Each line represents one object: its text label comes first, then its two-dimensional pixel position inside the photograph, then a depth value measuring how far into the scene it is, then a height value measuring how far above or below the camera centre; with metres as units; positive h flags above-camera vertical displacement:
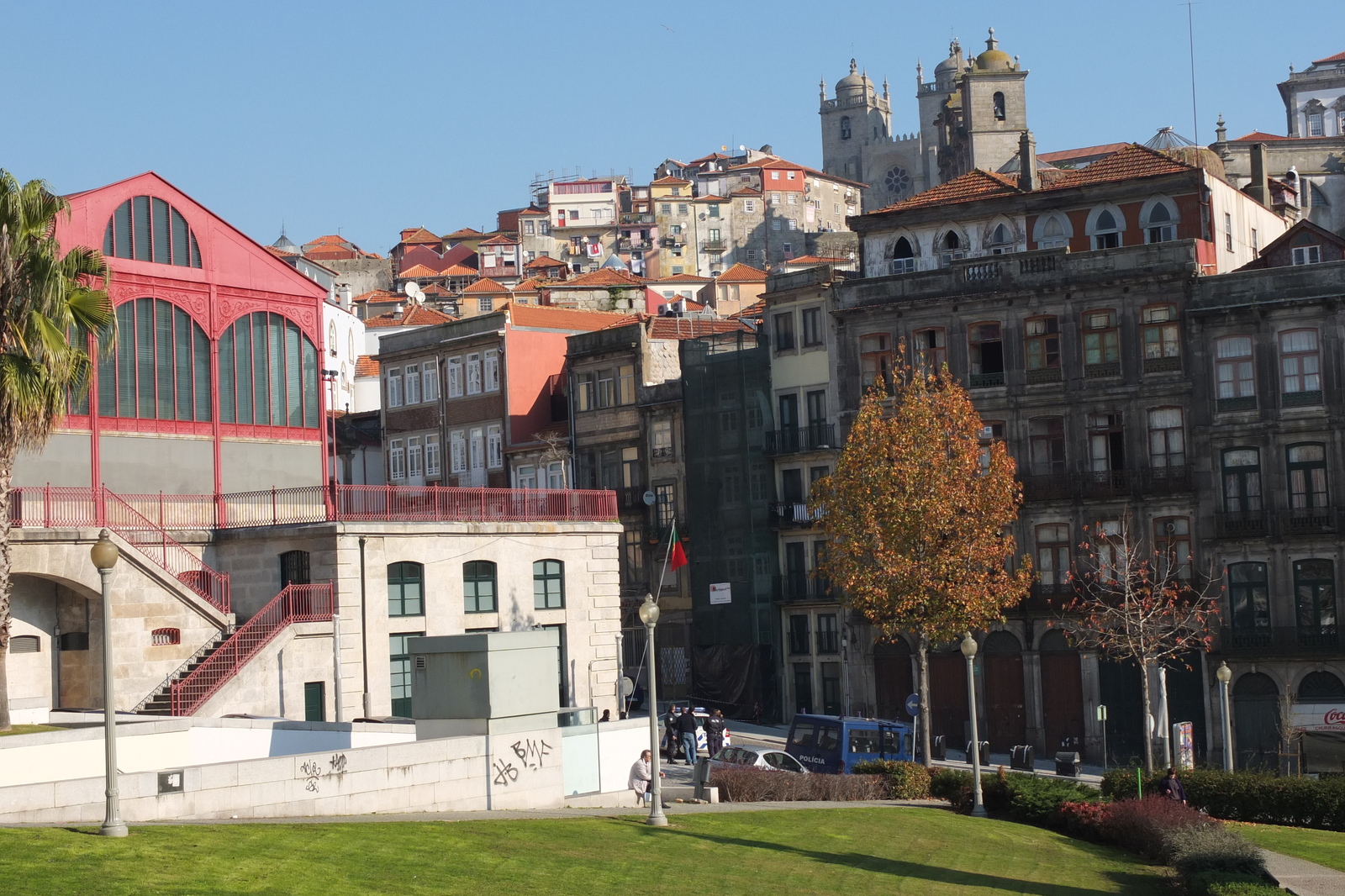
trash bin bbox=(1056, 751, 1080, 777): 48.53 -5.48
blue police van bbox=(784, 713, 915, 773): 42.47 -4.05
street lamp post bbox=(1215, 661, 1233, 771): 46.06 -3.97
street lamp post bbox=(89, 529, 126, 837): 20.77 -1.16
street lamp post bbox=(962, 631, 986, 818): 33.75 -4.10
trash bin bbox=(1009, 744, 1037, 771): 50.44 -5.46
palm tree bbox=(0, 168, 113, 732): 30.67 +5.13
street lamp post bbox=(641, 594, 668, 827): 26.62 -3.17
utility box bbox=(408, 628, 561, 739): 28.70 -1.52
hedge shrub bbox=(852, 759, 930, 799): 35.88 -4.23
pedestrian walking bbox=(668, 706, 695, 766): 44.97 -3.83
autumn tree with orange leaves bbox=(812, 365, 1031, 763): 49.06 +1.48
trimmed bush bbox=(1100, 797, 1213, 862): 28.93 -4.38
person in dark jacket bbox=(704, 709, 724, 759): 44.91 -3.95
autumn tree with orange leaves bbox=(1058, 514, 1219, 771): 50.97 -1.03
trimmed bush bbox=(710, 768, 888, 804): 34.81 -4.17
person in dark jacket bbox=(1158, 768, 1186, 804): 33.72 -4.39
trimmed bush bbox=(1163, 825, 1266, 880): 25.48 -4.34
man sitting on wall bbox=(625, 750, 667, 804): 30.78 -3.39
